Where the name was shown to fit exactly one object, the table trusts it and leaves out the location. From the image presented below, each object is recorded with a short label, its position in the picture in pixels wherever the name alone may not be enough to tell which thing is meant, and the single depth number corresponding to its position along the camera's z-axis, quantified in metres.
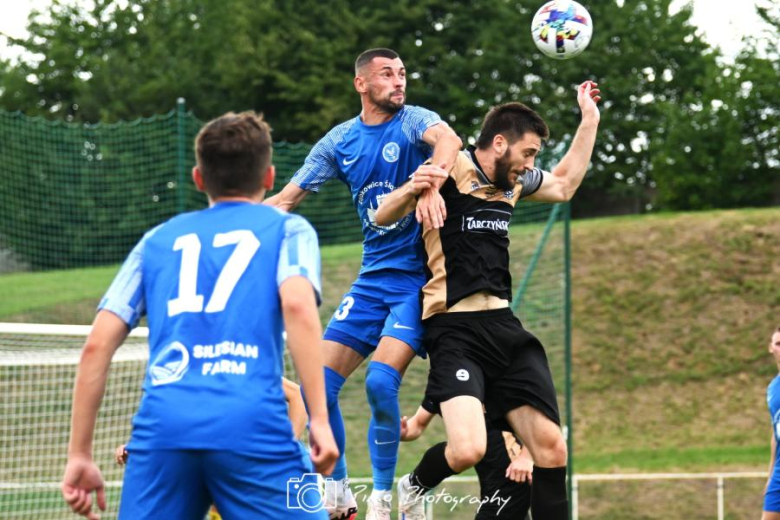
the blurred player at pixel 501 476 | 14.65
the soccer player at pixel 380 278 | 12.98
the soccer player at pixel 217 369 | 7.58
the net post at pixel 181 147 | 31.25
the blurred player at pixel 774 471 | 17.17
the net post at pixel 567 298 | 24.78
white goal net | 25.53
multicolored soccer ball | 14.20
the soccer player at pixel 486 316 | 12.17
